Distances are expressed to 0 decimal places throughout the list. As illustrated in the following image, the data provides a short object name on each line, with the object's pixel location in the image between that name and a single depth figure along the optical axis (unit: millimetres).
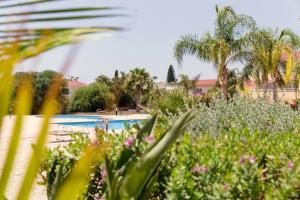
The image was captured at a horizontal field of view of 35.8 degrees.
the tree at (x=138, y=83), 55869
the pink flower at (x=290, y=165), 2292
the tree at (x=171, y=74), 98162
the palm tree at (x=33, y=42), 711
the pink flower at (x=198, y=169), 2571
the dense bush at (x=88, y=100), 48969
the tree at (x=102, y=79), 60656
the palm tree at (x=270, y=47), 27453
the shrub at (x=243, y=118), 4879
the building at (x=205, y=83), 75688
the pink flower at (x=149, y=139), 2883
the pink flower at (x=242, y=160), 2506
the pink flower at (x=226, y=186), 2344
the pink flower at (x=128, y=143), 2954
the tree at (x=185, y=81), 42656
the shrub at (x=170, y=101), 11891
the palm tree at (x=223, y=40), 26578
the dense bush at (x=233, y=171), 2340
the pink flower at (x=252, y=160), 2453
